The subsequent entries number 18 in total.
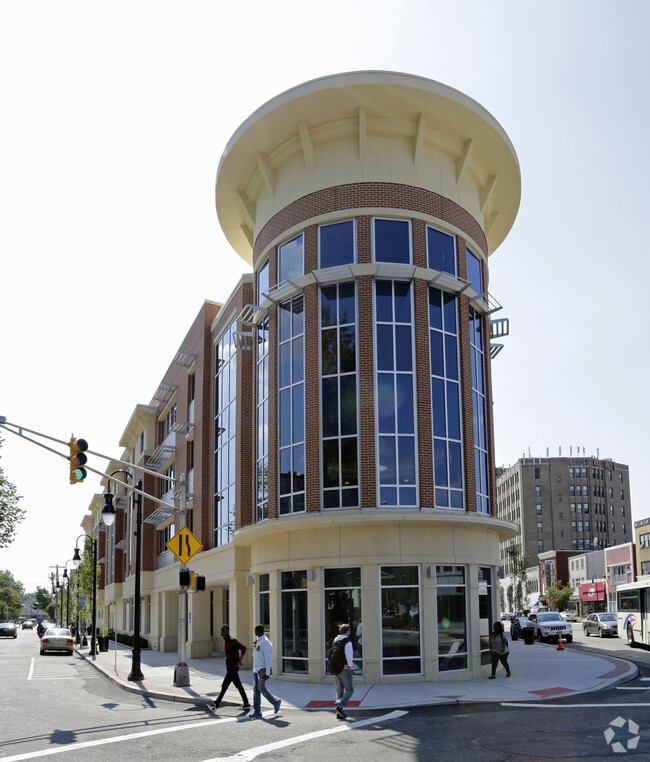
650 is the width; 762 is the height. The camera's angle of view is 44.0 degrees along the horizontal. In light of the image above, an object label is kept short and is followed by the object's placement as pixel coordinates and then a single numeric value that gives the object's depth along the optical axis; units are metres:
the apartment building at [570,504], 134.12
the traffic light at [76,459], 19.16
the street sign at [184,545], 22.00
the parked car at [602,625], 48.84
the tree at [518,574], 117.16
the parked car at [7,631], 83.31
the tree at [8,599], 185.00
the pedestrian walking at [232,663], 17.30
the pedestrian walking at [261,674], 16.45
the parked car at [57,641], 46.47
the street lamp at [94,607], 41.07
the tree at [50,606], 165.49
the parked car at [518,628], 45.97
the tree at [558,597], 100.12
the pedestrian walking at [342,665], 15.72
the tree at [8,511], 50.69
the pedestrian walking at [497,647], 22.09
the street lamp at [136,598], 25.23
